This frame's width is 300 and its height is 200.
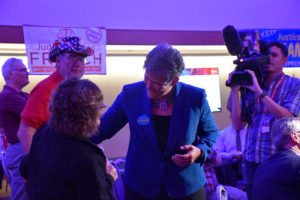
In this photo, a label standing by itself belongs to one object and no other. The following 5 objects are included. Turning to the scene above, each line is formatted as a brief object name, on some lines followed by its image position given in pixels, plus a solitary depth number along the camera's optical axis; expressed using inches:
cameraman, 97.0
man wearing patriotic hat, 84.7
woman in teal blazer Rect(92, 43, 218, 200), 70.1
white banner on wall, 172.1
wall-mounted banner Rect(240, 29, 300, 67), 207.6
